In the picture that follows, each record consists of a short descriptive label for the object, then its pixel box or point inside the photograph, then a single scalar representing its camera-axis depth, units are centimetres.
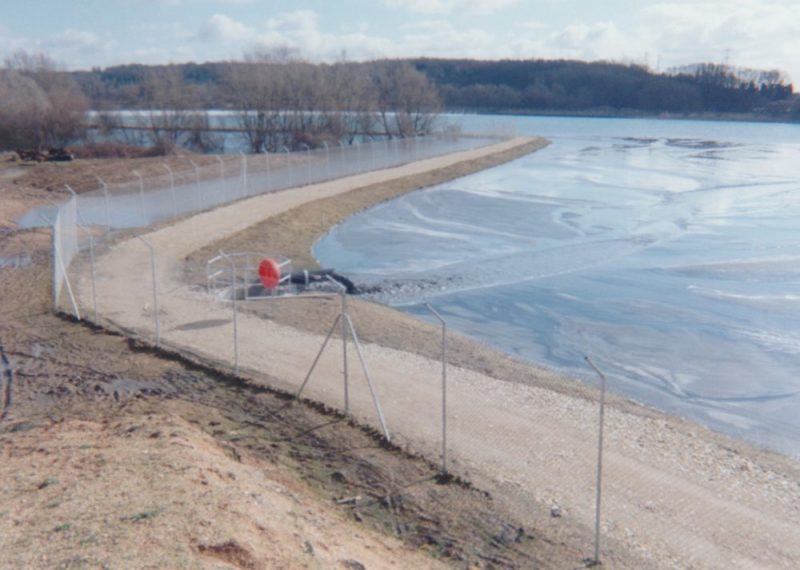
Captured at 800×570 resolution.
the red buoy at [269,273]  2083
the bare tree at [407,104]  10050
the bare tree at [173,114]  8819
